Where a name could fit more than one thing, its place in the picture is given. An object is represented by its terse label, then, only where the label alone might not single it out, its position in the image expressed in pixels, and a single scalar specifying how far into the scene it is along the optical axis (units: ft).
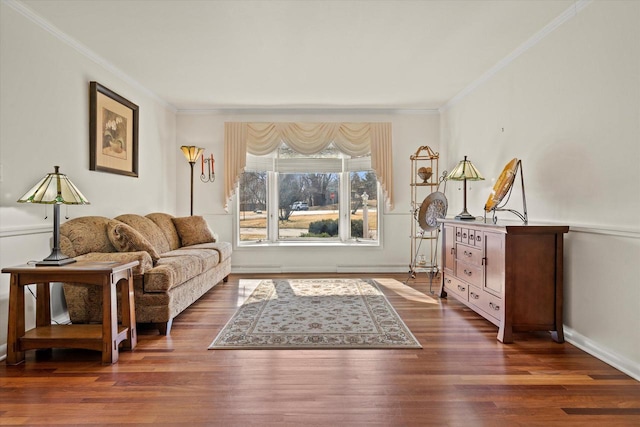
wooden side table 8.44
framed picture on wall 12.46
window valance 19.02
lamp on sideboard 13.33
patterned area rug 9.69
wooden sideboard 9.59
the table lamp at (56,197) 8.55
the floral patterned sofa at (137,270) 9.95
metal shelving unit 18.19
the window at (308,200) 19.74
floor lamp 17.69
